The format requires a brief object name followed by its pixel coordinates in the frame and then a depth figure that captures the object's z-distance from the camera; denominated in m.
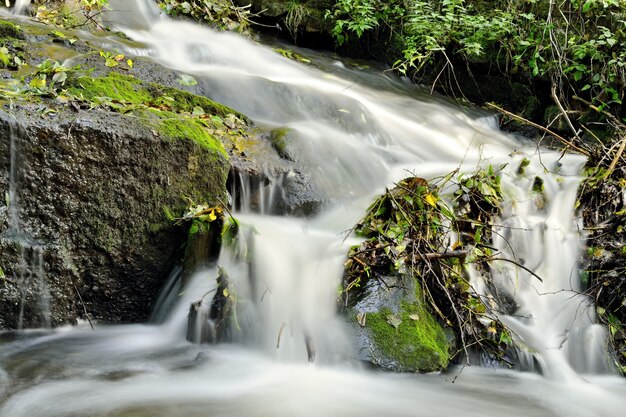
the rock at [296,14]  10.09
